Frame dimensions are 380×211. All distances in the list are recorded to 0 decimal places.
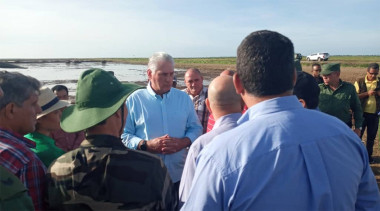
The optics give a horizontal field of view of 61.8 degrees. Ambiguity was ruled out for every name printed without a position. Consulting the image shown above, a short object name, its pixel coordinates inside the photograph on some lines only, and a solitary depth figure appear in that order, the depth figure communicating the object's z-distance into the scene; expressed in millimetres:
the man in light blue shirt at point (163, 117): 3623
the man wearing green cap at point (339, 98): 5980
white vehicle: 60719
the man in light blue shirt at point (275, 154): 1291
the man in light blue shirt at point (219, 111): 2277
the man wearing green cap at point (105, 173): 1772
